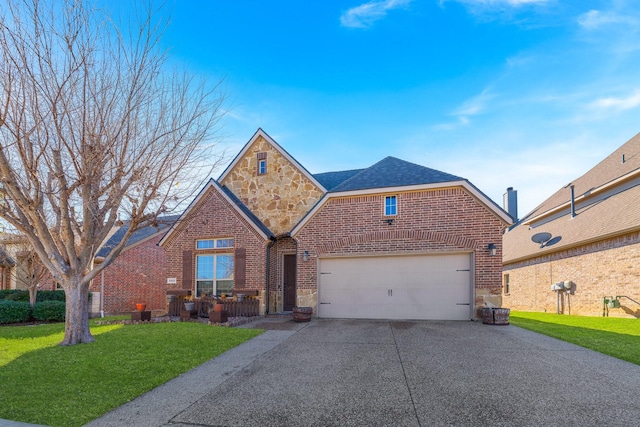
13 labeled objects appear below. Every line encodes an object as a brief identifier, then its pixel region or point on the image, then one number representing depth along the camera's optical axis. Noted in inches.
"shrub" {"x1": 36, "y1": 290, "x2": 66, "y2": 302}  642.2
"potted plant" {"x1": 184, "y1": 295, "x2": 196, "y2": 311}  495.5
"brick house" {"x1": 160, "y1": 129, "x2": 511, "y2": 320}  451.8
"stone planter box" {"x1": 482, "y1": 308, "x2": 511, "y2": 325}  414.6
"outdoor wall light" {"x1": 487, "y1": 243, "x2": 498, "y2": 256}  436.8
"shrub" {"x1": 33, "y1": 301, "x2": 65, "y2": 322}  566.9
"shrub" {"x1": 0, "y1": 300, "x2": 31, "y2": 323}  537.3
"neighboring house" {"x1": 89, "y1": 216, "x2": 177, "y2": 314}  690.2
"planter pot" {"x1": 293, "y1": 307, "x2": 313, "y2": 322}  450.6
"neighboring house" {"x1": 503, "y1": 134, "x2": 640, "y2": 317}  537.6
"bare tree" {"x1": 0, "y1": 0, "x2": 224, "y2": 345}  283.9
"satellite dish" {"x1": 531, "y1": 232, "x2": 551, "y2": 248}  699.4
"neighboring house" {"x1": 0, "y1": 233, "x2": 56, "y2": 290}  582.2
